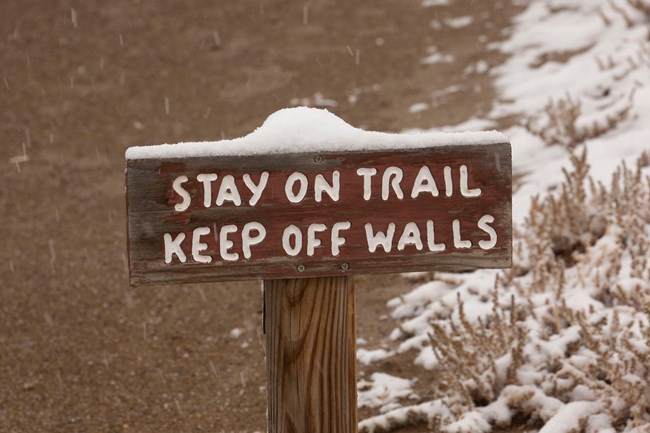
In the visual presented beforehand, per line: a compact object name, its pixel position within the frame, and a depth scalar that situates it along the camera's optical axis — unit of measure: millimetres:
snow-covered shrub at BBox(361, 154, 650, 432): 6312
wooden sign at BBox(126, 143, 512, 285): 4059
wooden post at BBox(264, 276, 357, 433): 4305
